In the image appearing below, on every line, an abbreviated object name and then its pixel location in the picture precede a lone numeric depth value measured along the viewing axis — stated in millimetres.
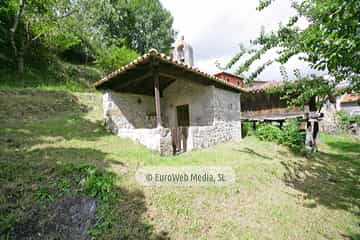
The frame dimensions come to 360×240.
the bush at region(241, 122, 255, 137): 10344
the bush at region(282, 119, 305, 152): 8008
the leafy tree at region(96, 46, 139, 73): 14297
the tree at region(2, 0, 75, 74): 10648
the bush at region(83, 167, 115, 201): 3078
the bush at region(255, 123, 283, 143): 8578
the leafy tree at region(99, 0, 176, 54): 20641
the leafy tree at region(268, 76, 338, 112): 2693
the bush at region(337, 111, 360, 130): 15586
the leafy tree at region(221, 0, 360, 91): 1701
